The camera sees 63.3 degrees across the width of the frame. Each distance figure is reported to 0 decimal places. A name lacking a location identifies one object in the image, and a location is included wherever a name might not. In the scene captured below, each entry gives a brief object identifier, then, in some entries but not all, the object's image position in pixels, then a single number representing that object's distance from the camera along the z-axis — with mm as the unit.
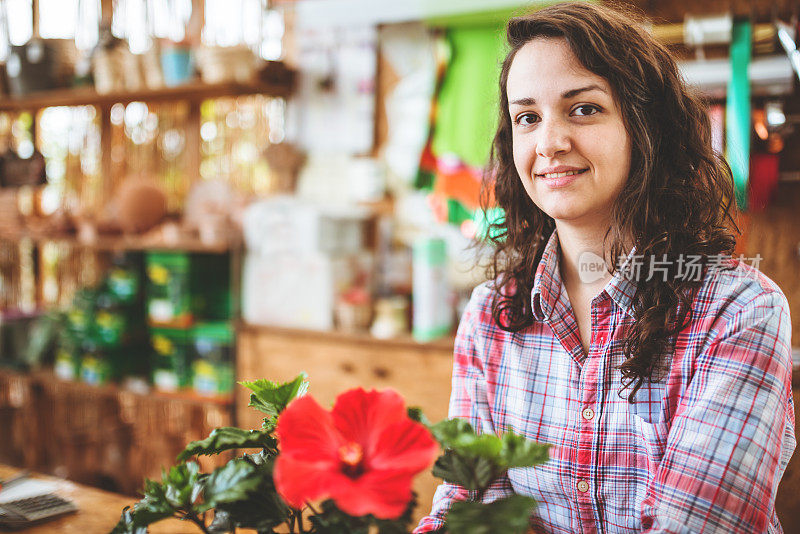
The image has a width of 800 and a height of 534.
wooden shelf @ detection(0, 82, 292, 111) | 2742
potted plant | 530
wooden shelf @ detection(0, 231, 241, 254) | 2715
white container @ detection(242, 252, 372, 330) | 2451
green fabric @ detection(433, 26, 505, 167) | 2422
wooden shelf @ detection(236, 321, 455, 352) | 2213
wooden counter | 1114
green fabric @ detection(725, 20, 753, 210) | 1956
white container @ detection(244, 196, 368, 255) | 2441
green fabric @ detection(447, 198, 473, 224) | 2496
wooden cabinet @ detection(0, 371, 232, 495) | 3252
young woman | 896
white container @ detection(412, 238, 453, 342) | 2250
